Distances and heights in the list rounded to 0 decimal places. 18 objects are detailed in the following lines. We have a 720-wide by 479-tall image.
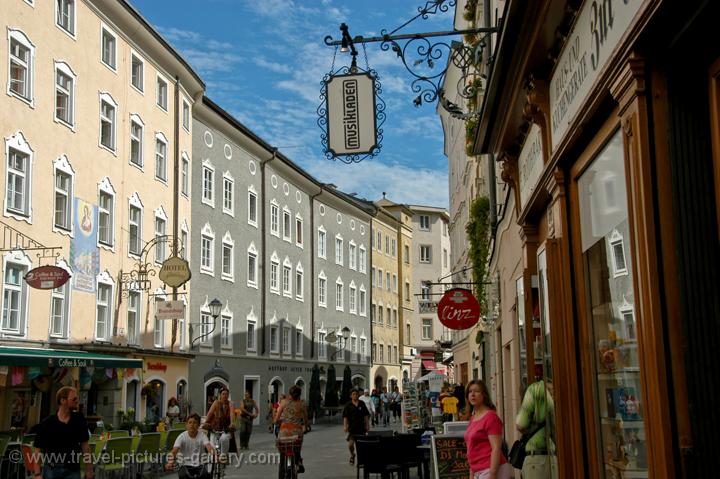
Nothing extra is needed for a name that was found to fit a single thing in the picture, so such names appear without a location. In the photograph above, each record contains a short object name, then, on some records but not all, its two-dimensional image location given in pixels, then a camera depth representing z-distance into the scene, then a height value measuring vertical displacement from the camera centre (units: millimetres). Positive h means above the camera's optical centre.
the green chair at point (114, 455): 15031 -1106
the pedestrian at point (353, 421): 17609 -697
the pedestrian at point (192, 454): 11555 -844
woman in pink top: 7809 -522
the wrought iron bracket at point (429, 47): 9578 +3797
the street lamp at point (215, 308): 32219 +3011
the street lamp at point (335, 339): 45094 +2751
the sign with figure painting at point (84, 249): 26266 +4356
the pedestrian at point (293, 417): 15008 -508
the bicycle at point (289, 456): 15031 -1170
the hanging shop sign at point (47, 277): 19953 +2635
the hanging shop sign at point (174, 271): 27797 +3769
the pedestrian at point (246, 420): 26917 -990
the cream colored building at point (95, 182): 23422 +6652
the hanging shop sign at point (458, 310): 17734 +1517
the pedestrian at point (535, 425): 7738 -375
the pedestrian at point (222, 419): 15586 -553
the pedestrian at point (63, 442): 9609 -550
